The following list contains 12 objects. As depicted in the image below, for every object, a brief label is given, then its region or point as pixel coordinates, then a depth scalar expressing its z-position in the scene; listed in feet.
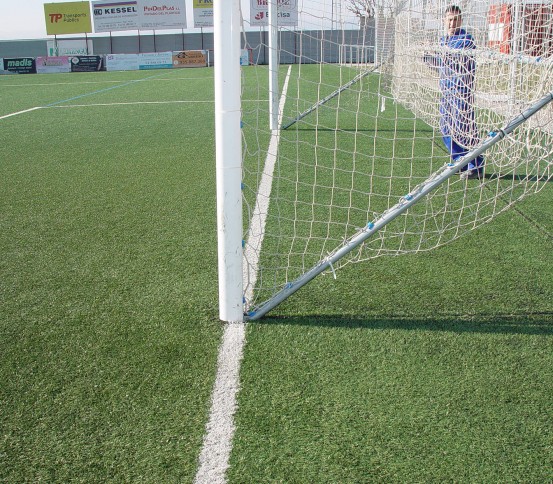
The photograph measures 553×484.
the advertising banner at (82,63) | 105.81
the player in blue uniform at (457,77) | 19.92
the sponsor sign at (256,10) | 110.83
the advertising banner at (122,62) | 105.91
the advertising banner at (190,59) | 107.86
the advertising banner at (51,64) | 105.81
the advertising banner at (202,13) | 127.95
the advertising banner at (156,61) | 107.24
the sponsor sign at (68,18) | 131.34
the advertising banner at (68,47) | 125.90
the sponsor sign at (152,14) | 126.31
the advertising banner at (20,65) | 106.63
